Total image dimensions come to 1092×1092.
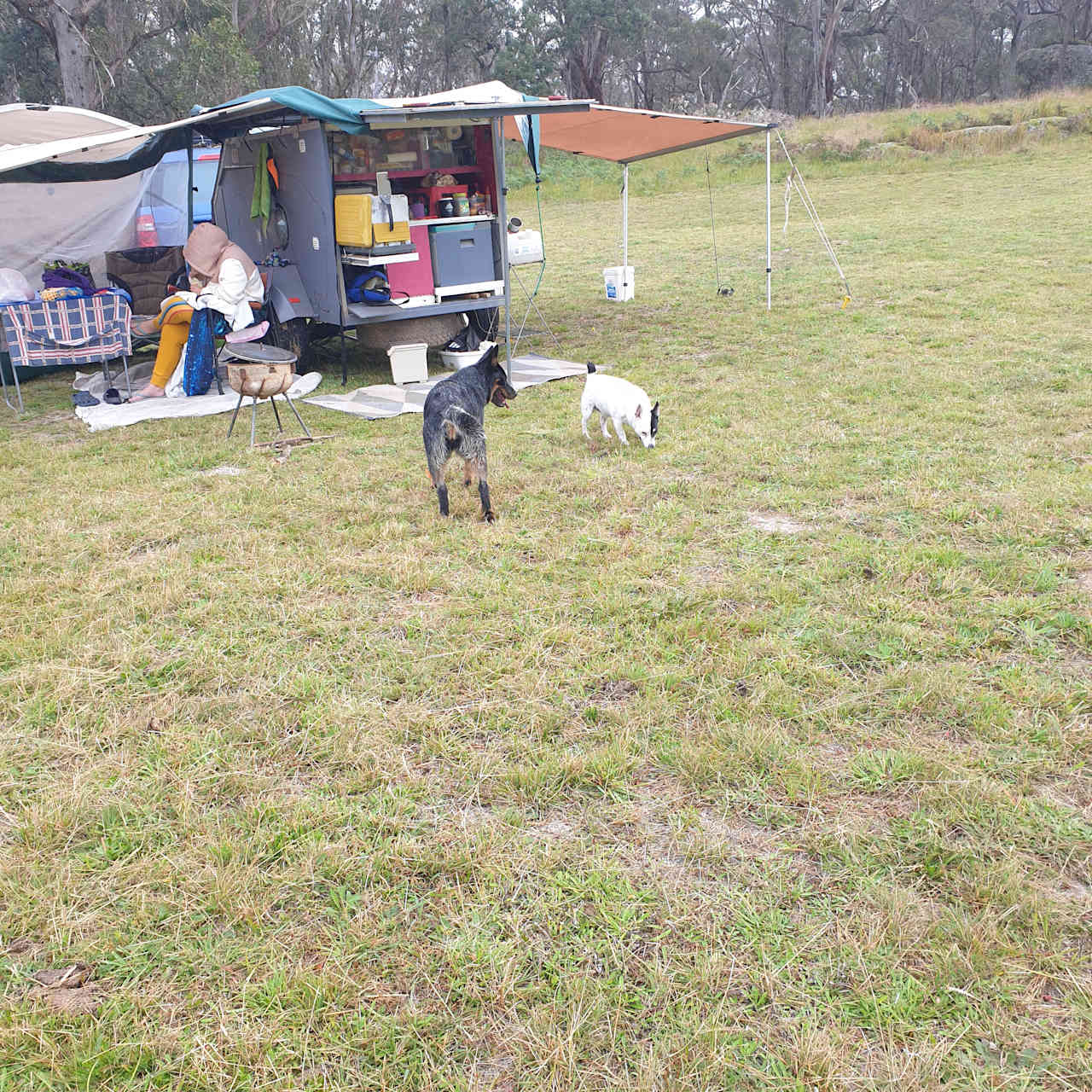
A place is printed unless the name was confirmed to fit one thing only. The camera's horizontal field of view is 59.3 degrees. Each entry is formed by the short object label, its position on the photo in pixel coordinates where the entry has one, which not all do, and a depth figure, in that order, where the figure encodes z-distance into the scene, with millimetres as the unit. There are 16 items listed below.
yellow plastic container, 7602
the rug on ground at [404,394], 7180
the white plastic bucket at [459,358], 8359
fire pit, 5781
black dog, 4500
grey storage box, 8258
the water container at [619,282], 11133
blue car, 10242
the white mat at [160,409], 7172
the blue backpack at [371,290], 8070
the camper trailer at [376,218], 7805
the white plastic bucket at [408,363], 7992
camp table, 7164
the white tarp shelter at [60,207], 9484
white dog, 5578
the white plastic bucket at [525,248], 9719
